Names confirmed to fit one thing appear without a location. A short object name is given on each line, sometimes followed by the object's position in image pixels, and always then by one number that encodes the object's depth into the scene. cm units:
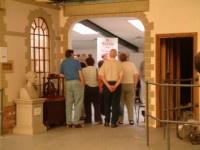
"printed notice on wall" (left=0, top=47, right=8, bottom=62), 725
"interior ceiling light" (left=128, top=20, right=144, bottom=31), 1131
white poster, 1127
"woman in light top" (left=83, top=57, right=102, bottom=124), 835
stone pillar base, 741
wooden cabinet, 790
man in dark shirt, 798
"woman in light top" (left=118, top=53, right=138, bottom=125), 824
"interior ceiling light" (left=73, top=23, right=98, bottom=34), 1250
